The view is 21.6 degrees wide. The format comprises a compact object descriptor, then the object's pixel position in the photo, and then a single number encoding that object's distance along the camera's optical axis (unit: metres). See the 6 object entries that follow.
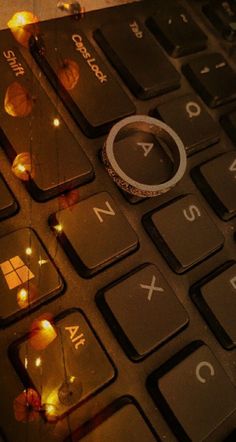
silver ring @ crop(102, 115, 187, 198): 0.13
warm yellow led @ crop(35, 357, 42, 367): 0.11
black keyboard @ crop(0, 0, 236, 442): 0.11
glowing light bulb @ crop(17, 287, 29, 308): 0.11
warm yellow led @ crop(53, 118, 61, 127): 0.13
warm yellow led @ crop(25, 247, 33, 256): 0.12
